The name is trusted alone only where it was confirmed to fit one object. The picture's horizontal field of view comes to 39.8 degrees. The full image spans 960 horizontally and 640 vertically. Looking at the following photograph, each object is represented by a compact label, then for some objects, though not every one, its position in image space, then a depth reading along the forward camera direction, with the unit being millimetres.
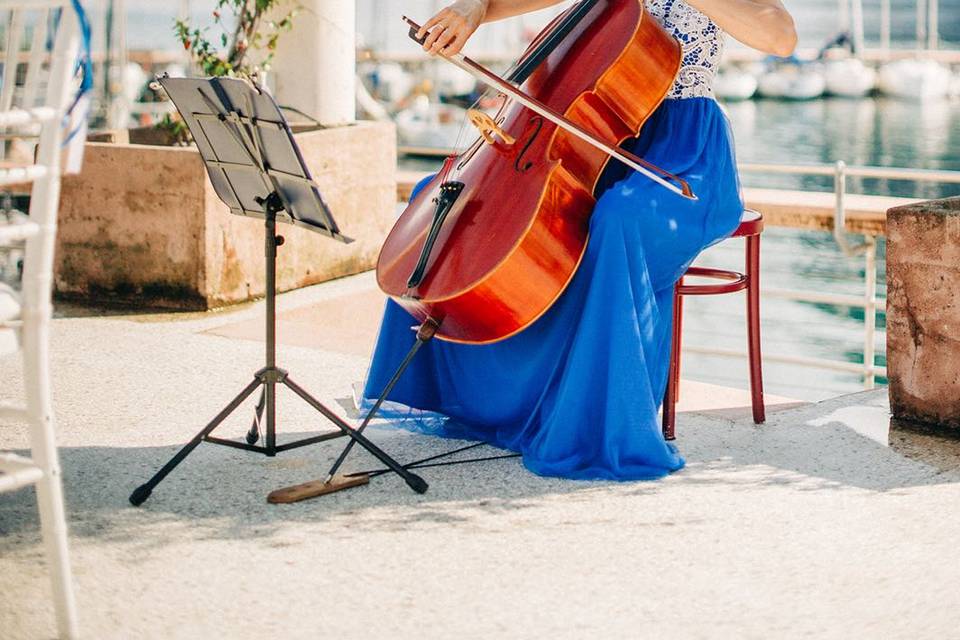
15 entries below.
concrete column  5895
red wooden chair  3572
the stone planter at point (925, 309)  3531
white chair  2174
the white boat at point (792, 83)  46688
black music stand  2896
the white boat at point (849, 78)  46281
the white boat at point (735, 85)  46250
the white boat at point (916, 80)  45166
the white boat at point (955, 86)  46406
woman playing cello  3213
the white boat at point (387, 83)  41375
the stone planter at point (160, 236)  5047
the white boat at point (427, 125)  36625
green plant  5668
